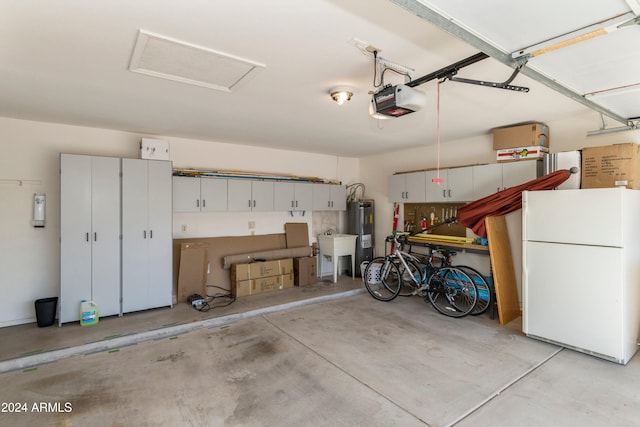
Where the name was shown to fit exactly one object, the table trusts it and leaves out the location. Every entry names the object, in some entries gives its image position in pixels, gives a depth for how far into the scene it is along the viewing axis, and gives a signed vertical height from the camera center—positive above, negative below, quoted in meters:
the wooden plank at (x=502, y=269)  3.98 -0.77
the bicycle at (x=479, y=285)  4.27 -1.02
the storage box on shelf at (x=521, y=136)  4.00 +1.01
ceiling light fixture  2.89 +1.11
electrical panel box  4.34 +0.90
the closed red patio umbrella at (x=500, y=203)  3.66 +0.12
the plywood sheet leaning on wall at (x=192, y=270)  4.72 -0.89
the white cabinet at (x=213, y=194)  4.87 +0.29
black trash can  3.82 -1.21
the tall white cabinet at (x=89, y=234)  3.85 -0.26
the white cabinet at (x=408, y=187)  5.45 +0.45
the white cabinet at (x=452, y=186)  4.77 +0.42
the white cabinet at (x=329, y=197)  6.11 +0.30
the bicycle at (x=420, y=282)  4.39 -1.09
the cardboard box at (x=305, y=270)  5.70 -1.08
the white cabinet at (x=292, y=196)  5.62 +0.30
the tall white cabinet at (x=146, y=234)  4.19 -0.30
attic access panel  2.12 +1.15
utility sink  5.95 -0.68
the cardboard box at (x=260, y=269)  5.12 -0.97
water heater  6.35 -0.32
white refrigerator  2.96 -0.59
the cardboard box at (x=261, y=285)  5.10 -1.24
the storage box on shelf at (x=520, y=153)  4.02 +0.78
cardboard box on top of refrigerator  3.28 +0.49
